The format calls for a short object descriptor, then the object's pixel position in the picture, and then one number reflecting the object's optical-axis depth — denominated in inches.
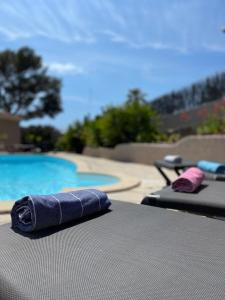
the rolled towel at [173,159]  183.5
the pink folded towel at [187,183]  112.3
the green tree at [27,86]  883.5
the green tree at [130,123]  456.8
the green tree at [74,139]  628.6
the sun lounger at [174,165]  171.8
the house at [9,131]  616.7
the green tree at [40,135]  750.9
